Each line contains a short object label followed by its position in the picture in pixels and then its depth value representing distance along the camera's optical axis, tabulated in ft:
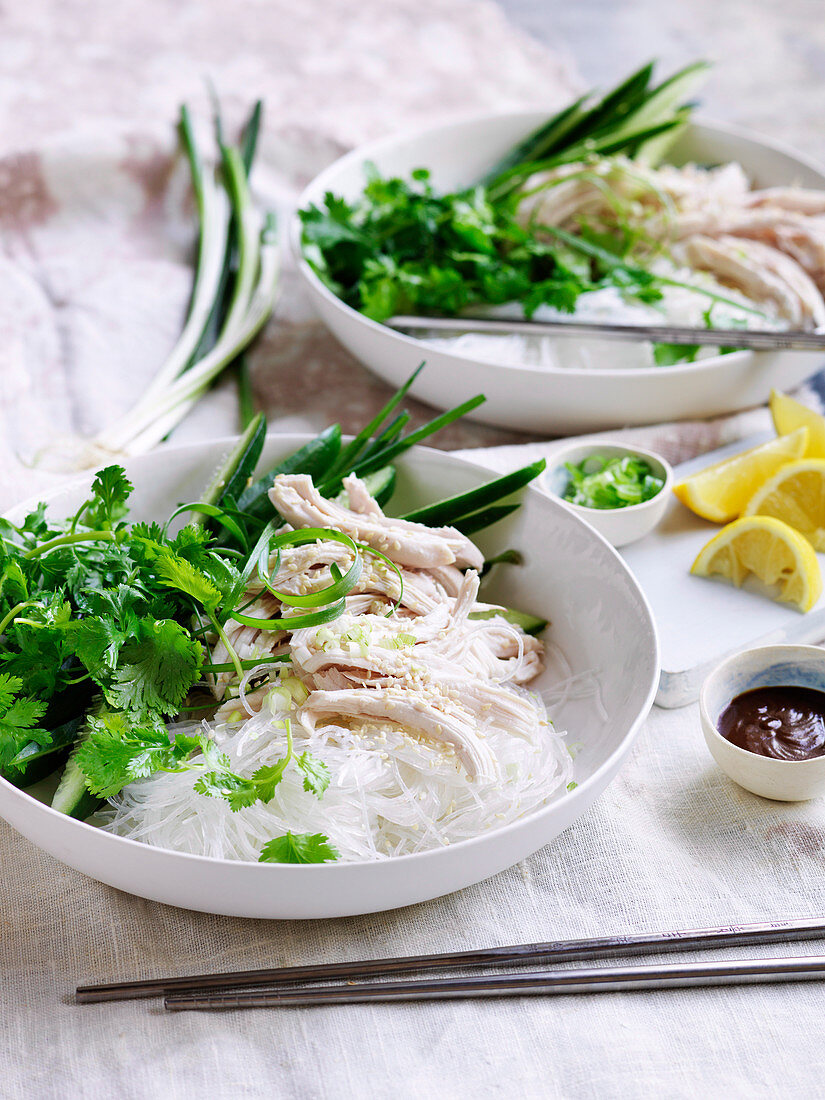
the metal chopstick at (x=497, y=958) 5.26
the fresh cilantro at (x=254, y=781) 5.13
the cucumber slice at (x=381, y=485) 7.49
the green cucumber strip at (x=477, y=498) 7.23
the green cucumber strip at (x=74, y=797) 5.37
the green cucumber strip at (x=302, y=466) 7.23
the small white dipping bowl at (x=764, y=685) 6.15
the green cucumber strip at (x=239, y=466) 7.25
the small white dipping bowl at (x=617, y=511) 8.01
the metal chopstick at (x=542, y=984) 5.22
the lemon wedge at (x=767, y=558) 7.70
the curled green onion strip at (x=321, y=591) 5.87
